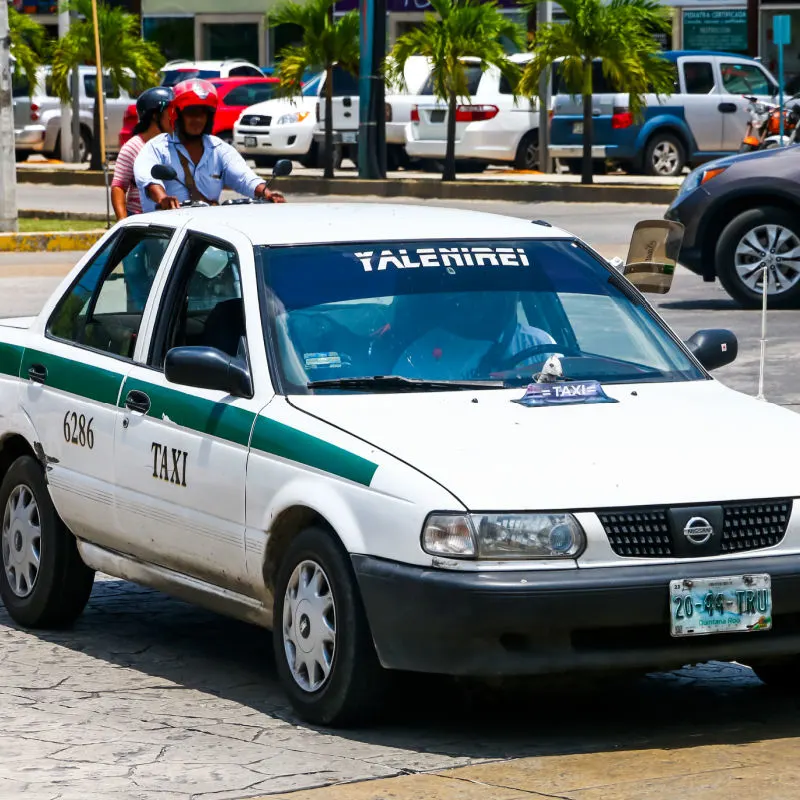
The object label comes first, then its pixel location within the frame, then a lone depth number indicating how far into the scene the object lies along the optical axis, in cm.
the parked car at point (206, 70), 3841
